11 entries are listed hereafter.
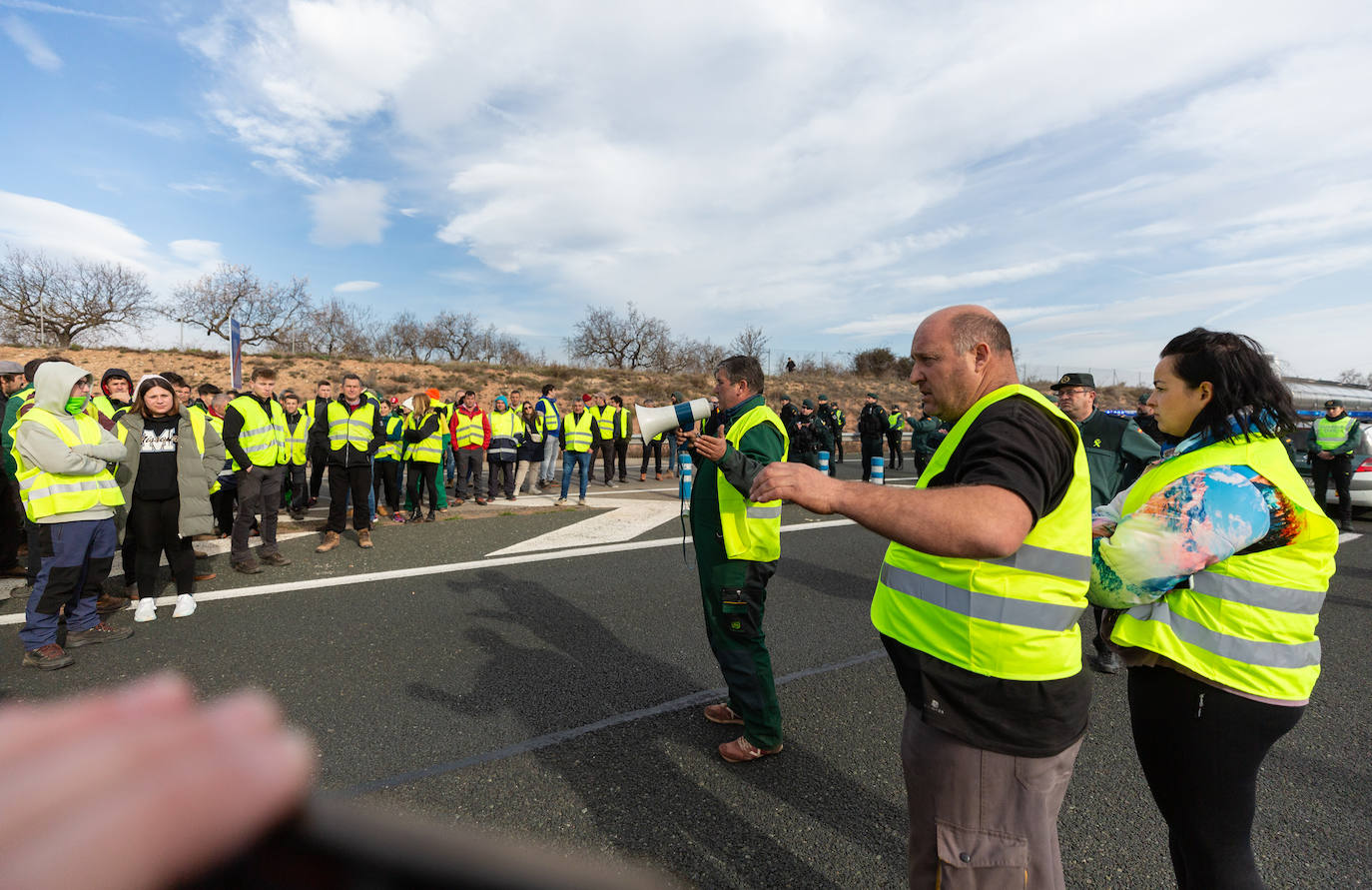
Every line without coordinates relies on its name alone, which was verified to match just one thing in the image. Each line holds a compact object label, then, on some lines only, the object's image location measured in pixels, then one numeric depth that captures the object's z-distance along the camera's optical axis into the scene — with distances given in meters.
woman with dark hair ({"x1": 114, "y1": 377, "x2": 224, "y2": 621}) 5.55
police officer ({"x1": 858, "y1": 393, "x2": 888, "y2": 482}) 14.96
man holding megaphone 3.42
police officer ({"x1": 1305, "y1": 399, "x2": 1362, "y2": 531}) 9.72
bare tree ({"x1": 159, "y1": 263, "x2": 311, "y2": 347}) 44.09
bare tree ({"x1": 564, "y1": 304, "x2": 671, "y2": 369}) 54.00
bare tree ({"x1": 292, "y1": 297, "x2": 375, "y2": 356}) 48.22
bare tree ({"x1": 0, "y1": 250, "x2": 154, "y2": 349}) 38.84
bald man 1.64
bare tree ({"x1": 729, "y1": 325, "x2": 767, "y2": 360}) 52.21
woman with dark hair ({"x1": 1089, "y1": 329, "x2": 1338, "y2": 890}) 1.88
